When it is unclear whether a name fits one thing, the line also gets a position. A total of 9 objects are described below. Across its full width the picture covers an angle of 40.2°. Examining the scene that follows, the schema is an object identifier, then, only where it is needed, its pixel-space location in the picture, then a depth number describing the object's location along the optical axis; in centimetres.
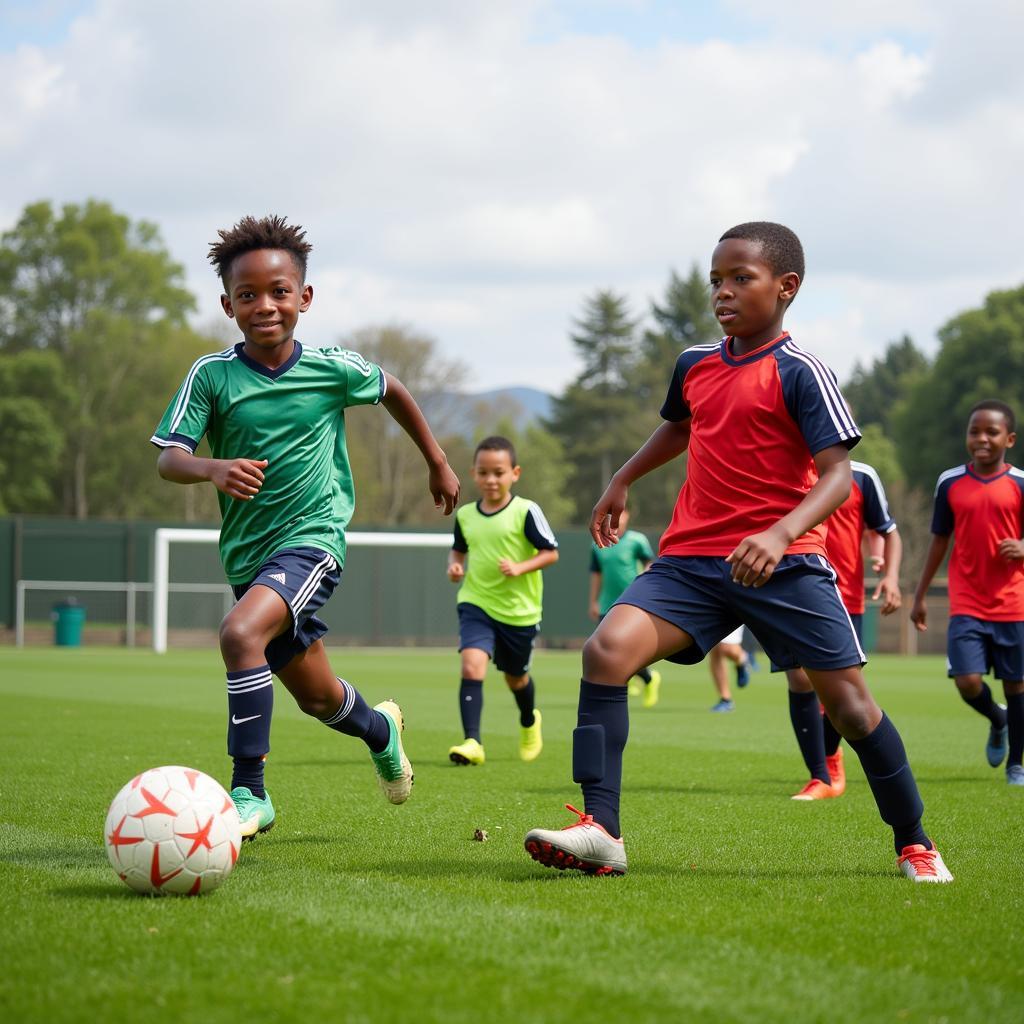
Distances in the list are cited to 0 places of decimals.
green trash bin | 3162
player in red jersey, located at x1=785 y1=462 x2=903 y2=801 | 793
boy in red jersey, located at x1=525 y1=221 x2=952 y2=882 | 485
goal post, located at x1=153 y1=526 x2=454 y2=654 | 2922
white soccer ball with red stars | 429
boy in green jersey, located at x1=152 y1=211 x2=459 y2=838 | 521
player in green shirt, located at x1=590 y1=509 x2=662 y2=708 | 1588
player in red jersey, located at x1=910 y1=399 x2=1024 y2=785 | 893
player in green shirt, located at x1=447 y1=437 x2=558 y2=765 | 962
